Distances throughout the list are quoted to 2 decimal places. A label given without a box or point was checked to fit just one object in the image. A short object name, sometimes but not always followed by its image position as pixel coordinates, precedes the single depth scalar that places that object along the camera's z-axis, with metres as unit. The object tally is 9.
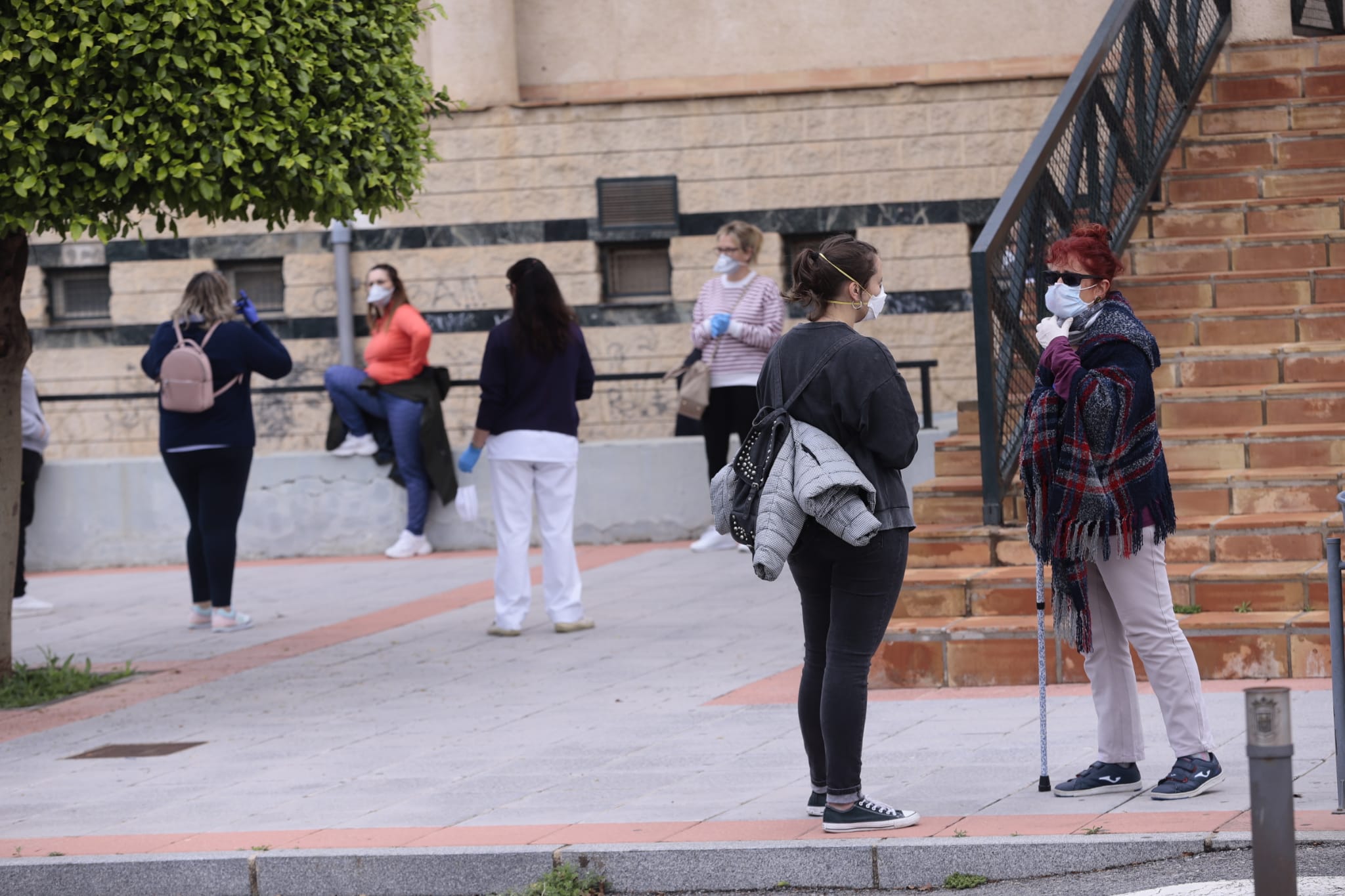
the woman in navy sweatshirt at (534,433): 20.95
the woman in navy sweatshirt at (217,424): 22.47
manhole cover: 16.55
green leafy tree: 16.73
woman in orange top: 29.23
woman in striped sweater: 26.20
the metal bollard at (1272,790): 8.37
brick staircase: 16.78
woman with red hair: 12.30
